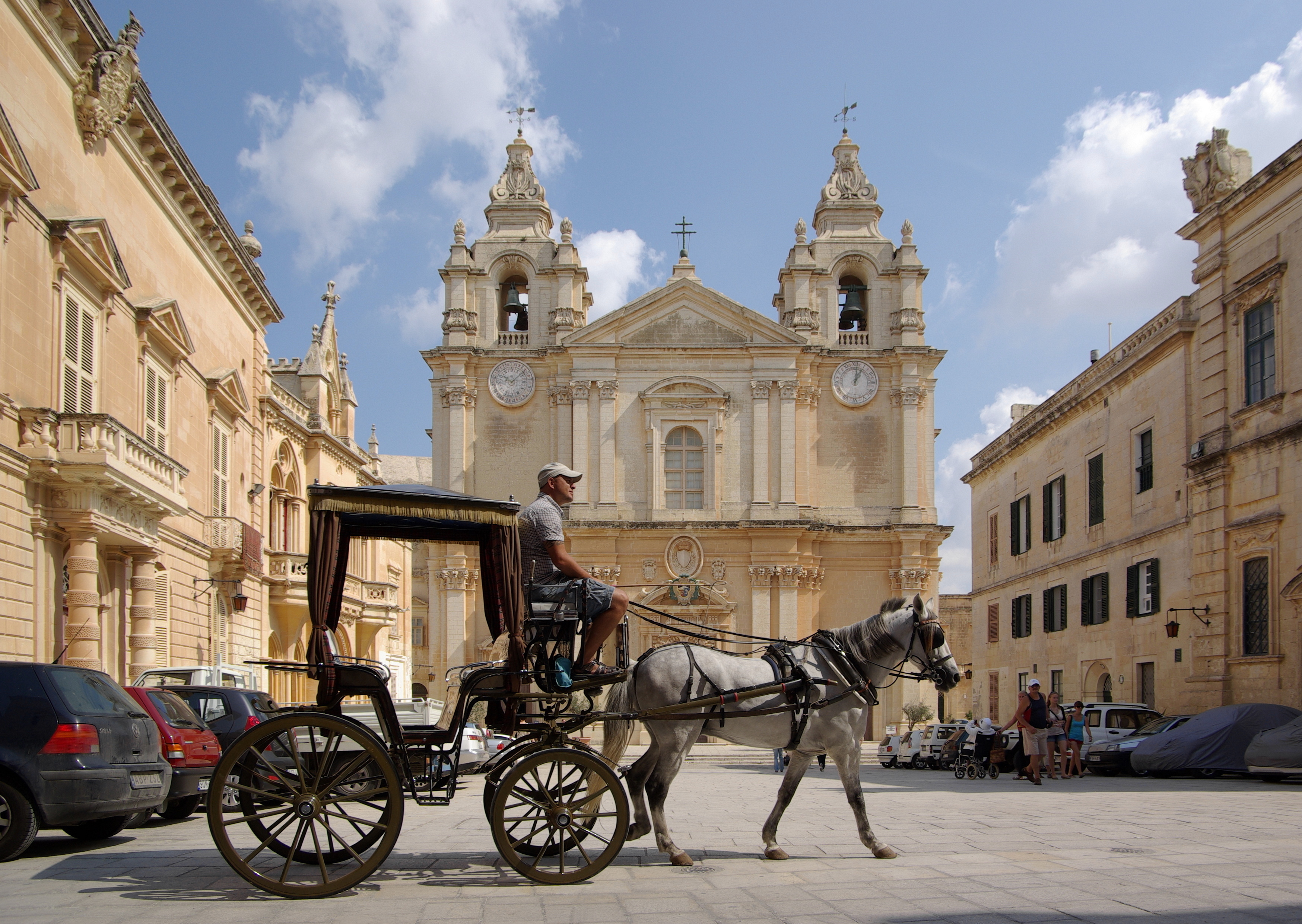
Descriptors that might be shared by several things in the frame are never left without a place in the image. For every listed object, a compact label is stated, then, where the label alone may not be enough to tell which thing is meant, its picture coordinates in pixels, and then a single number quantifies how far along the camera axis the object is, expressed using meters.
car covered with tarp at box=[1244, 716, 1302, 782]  15.87
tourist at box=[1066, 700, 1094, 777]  19.45
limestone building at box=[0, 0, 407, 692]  14.53
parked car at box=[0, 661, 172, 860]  8.21
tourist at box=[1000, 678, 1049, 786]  17.39
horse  8.29
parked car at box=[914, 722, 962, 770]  24.05
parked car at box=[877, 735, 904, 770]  26.12
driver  7.75
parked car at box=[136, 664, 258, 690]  15.73
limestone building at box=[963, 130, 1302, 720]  19.55
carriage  7.12
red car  10.80
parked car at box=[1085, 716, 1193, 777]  19.73
